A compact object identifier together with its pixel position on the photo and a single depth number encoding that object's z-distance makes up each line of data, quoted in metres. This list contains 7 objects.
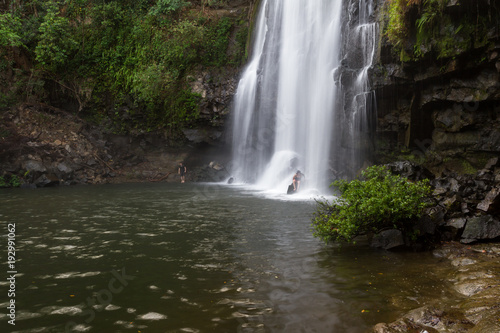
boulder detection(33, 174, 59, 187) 23.69
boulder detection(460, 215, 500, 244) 8.04
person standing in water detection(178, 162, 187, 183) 29.82
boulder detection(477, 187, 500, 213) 8.58
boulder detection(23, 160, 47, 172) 24.31
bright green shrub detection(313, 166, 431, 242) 8.03
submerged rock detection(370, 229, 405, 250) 8.23
